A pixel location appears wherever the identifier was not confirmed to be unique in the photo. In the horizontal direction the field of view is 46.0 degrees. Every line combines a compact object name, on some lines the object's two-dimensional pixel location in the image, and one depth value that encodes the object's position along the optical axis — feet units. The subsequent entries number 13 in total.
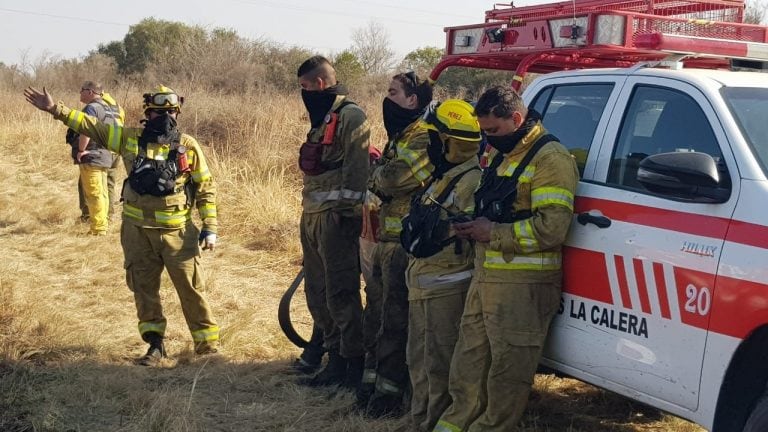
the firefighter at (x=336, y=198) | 18.83
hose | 21.49
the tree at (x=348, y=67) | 86.07
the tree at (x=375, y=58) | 105.91
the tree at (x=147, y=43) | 109.19
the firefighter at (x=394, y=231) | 16.29
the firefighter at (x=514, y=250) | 13.33
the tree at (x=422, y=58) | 100.22
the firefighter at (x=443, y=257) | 14.98
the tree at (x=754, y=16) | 30.94
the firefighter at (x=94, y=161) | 36.91
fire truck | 11.15
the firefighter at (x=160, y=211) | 20.66
